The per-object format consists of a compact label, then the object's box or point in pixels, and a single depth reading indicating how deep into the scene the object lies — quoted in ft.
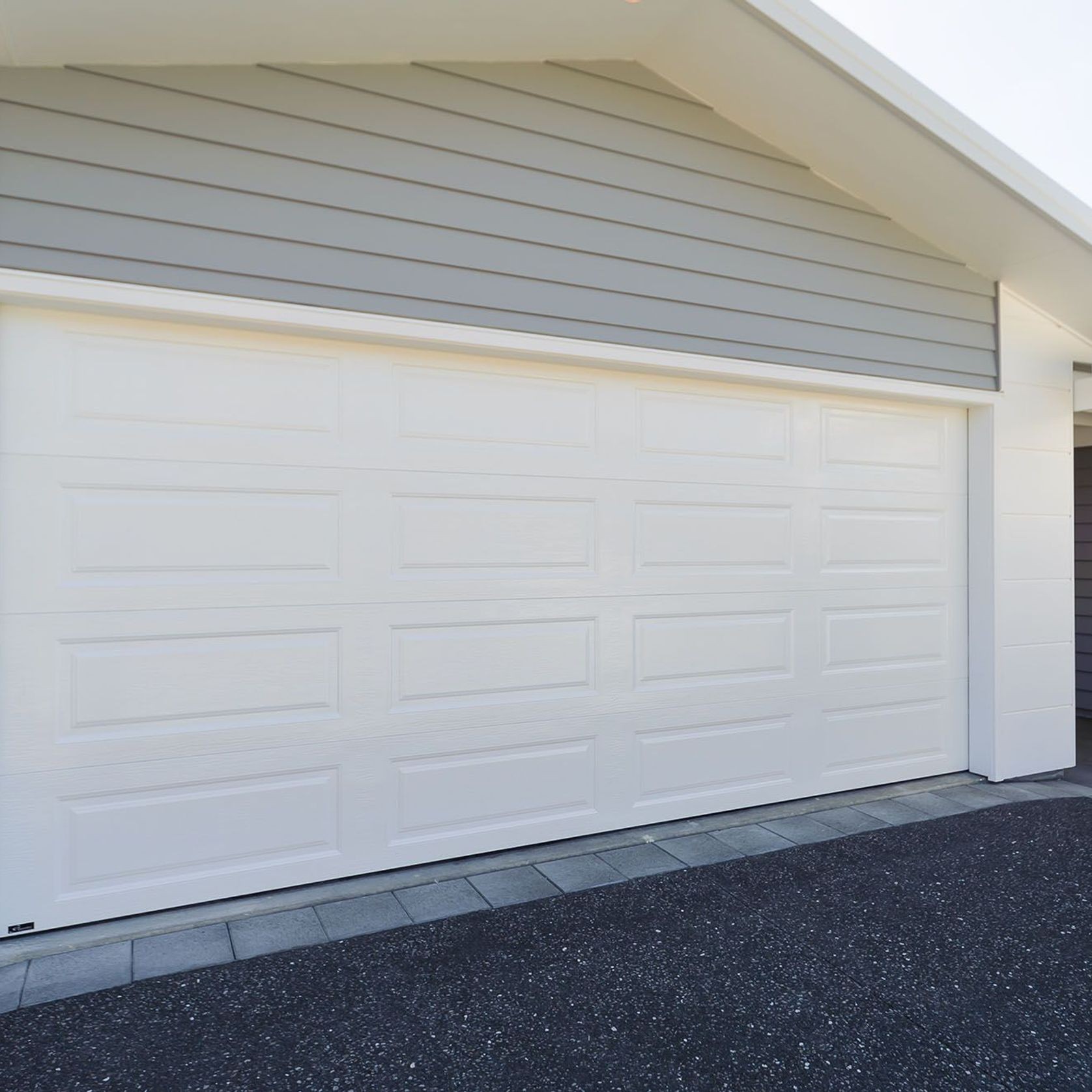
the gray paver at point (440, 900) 9.73
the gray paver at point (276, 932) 8.86
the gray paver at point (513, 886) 10.14
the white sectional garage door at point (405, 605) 9.14
